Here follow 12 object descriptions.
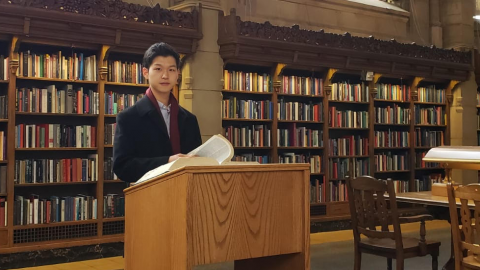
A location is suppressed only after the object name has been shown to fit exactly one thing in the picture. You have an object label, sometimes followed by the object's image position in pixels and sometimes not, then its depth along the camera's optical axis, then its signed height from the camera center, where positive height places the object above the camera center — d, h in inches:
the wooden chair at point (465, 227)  115.5 -18.4
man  87.7 +2.1
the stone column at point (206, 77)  246.1 +26.4
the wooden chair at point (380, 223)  148.4 -23.1
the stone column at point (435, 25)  366.6 +73.0
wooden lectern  65.8 -9.6
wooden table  156.6 -17.5
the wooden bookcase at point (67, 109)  202.2 +11.0
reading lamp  170.1 -5.8
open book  71.8 -2.5
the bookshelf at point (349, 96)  266.7 +22.9
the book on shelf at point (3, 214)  200.1 -26.3
